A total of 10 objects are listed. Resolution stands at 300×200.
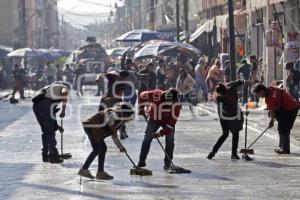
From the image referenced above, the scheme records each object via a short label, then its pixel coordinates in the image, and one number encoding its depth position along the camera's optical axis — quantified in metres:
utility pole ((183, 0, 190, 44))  52.90
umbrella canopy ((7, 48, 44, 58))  59.75
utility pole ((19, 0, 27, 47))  76.46
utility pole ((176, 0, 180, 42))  55.03
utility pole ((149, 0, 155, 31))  99.01
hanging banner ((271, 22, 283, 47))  35.22
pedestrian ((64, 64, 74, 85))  64.38
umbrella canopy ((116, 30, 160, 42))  57.74
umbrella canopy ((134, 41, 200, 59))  44.28
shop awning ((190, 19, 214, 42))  50.12
